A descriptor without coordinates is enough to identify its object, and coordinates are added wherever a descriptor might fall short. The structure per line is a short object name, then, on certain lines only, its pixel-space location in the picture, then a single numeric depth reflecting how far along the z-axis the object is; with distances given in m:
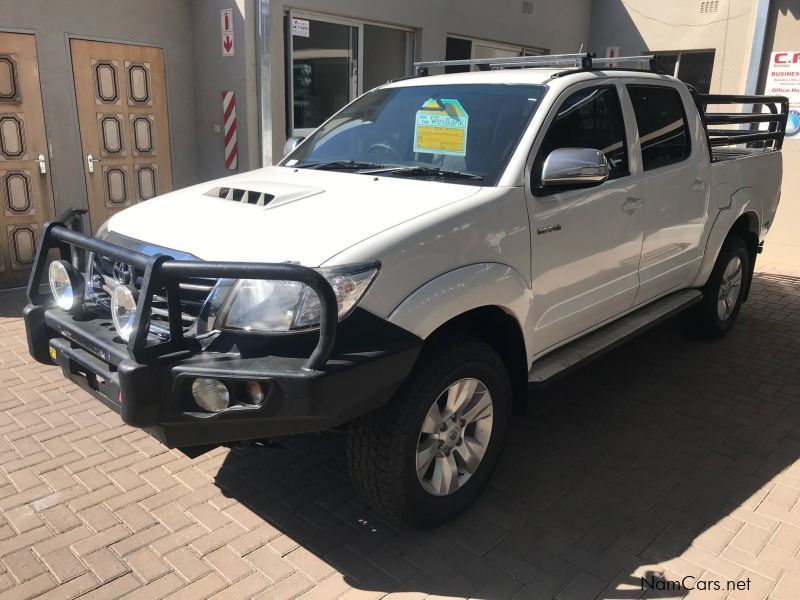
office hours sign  9.09
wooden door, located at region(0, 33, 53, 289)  6.74
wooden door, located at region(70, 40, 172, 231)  7.29
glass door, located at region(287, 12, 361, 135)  8.02
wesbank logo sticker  3.55
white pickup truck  2.51
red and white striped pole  7.62
